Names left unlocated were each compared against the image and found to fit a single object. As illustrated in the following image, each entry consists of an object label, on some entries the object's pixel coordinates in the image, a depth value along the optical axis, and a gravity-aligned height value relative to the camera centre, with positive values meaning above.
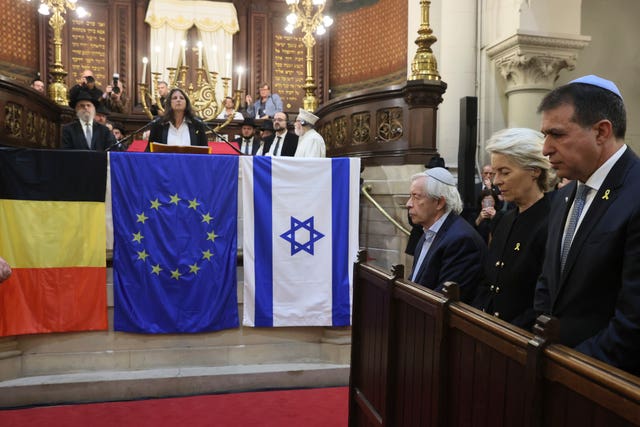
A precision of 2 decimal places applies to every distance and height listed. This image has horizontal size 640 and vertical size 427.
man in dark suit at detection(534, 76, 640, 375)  1.27 -0.08
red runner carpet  3.18 -1.43
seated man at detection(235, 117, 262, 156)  7.44 +0.78
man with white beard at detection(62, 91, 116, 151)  4.68 +0.54
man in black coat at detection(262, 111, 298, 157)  6.33 +0.65
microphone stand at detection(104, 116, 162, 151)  4.38 +0.60
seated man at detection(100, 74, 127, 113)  9.48 +1.75
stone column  6.45 +1.70
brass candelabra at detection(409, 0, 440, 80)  5.36 +1.43
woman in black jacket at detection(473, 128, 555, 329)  1.90 -0.10
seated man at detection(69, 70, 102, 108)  7.66 +1.65
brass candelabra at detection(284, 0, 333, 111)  7.71 +2.60
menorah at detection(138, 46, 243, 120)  6.98 +1.57
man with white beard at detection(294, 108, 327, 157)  5.56 +0.60
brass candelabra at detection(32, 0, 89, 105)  6.35 +1.47
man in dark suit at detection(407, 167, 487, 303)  2.23 -0.20
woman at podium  4.61 +0.60
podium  3.96 +0.33
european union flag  3.76 -0.38
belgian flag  3.53 -0.36
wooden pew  1.02 -0.47
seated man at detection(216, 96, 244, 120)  8.88 +1.48
